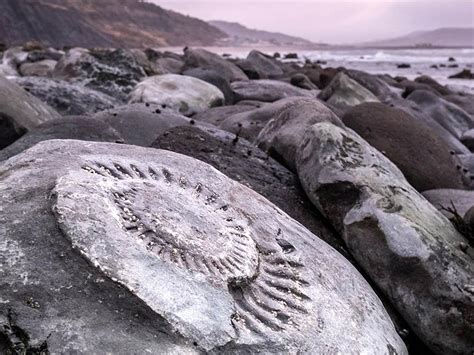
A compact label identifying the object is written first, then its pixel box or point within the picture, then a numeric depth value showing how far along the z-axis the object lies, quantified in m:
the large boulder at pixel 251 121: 5.52
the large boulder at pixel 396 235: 2.91
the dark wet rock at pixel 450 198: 4.21
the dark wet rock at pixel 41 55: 15.71
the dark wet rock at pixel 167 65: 15.42
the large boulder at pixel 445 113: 9.55
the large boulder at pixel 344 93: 9.09
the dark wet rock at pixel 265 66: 17.09
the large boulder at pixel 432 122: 8.09
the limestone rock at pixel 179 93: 7.67
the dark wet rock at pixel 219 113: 6.81
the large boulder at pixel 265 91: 9.66
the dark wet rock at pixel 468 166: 5.52
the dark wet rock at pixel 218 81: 9.51
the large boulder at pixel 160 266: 1.78
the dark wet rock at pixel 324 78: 14.52
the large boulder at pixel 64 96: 6.61
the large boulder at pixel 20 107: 4.55
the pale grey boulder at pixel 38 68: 12.59
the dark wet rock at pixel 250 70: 16.12
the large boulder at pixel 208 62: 13.83
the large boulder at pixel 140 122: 4.98
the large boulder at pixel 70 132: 3.88
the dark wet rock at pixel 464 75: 24.09
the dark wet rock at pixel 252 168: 3.57
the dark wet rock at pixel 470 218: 3.53
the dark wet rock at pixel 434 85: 15.52
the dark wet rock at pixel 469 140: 8.64
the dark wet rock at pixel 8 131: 4.44
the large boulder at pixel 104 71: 9.34
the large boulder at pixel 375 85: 11.94
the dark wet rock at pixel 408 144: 4.81
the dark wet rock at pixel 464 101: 12.52
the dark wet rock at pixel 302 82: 13.13
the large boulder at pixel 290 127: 4.32
